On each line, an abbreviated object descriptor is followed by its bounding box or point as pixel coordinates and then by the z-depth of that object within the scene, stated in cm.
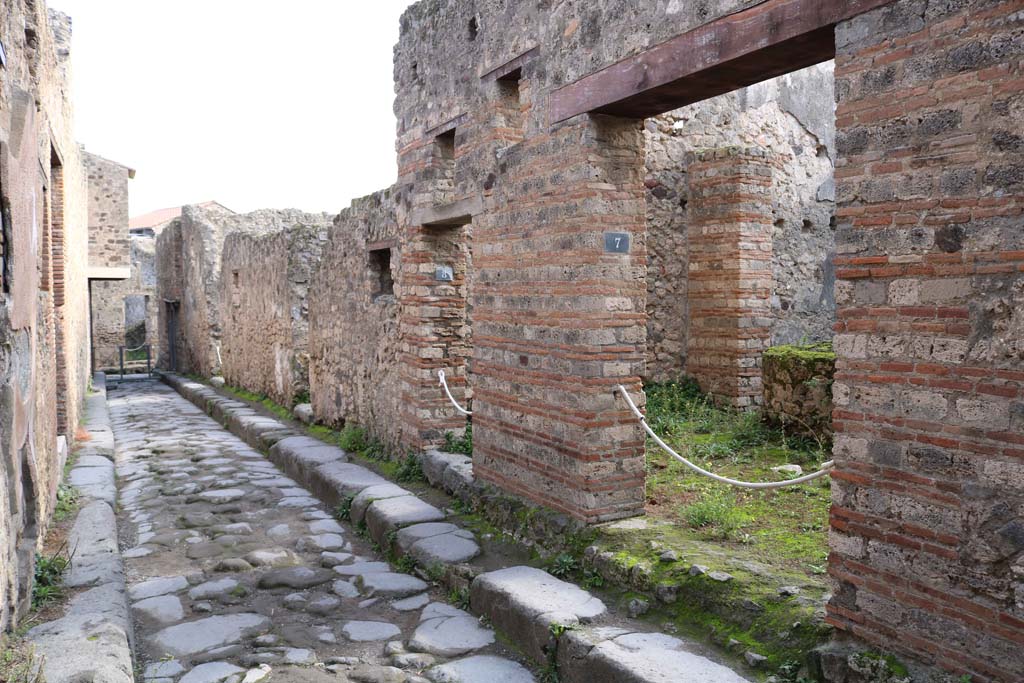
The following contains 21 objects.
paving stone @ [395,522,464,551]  520
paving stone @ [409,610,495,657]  397
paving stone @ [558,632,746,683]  306
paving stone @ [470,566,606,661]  372
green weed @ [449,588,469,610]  448
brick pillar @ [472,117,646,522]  448
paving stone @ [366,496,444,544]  553
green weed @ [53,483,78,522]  569
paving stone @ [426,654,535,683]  362
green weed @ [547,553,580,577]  438
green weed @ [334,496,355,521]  632
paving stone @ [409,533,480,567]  484
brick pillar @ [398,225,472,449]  687
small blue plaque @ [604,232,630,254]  449
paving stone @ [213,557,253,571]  516
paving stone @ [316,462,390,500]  653
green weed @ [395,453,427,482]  672
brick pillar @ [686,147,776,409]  805
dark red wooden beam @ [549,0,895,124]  319
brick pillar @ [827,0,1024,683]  255
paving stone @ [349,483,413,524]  604
